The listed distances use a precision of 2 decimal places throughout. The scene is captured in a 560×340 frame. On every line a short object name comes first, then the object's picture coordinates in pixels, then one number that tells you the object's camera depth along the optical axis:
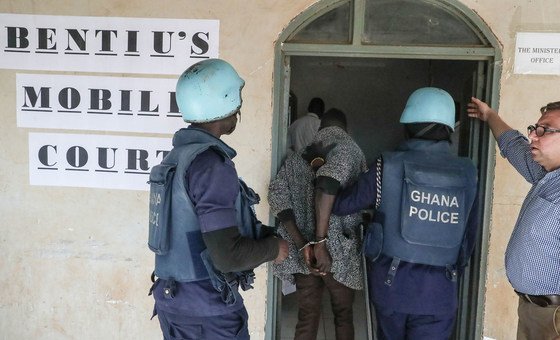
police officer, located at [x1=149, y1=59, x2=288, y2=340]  1.71
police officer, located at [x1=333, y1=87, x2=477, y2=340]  2.25
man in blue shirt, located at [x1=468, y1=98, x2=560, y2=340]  1.81
